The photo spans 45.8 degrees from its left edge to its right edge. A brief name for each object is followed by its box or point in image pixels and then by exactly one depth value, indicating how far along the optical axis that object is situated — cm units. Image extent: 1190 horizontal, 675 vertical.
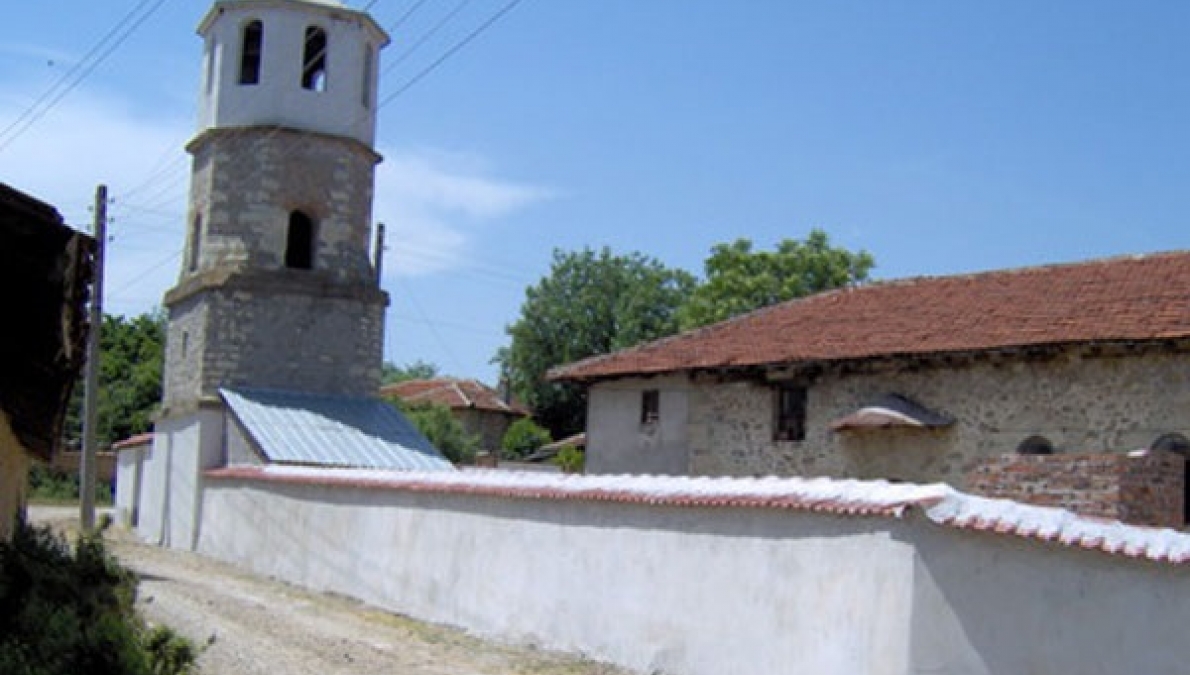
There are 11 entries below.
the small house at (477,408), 5619
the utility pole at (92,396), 2700
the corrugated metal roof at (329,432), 2502
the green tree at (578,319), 6097
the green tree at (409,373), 9381
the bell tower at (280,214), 2736
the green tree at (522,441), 5366
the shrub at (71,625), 573
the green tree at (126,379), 4856
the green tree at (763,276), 4769
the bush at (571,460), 4022
